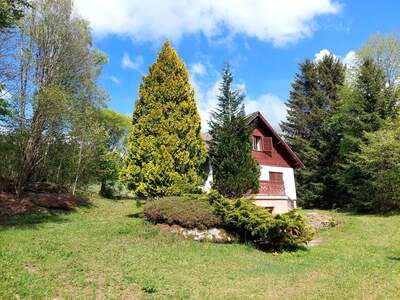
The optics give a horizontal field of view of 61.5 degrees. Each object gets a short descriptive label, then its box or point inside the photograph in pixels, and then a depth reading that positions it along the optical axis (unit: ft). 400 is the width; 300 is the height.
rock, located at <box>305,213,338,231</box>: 62.55
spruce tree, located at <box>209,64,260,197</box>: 56.08
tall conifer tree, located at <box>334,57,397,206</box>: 87.61
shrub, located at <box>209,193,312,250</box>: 41.81
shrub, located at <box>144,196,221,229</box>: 42.65
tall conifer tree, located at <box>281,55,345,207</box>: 105.29
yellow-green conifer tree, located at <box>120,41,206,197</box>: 52.49
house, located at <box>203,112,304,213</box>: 72.76
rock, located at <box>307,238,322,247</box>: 49.05
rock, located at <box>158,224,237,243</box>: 42.60
